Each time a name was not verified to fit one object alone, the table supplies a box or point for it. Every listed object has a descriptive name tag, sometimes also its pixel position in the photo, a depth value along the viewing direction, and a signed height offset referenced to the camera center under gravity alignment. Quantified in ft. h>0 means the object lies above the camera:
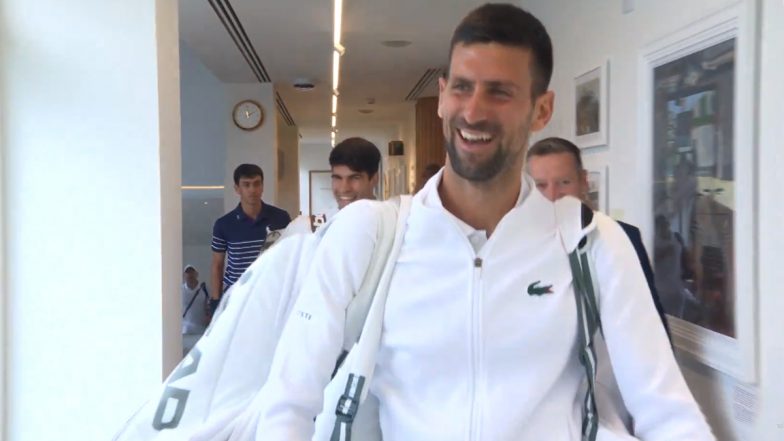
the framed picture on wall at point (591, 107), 8.66 +1.22
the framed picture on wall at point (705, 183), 5.47 +0.09
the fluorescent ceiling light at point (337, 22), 15.57 +4.51
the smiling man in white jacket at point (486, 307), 3.49 -0.61
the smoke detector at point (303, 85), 25.72 +4.50
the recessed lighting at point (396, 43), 19.54 +4.59
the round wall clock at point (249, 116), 26.45 +3.30
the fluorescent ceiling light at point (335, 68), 21.15 +4.59
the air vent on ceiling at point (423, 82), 24.12 +4.56
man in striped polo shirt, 15.48 -0.64
